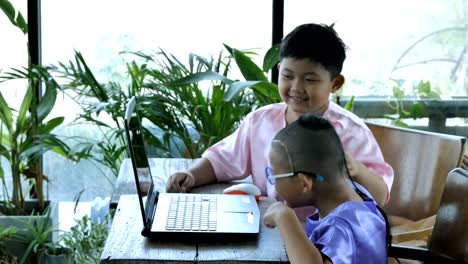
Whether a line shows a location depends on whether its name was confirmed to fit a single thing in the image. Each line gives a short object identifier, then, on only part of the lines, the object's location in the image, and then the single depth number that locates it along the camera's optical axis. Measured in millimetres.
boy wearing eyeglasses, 1662
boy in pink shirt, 2240
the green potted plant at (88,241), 3141
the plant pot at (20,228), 3320
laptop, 1734
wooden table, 1623
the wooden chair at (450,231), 1877
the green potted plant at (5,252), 3240
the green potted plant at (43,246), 3283
